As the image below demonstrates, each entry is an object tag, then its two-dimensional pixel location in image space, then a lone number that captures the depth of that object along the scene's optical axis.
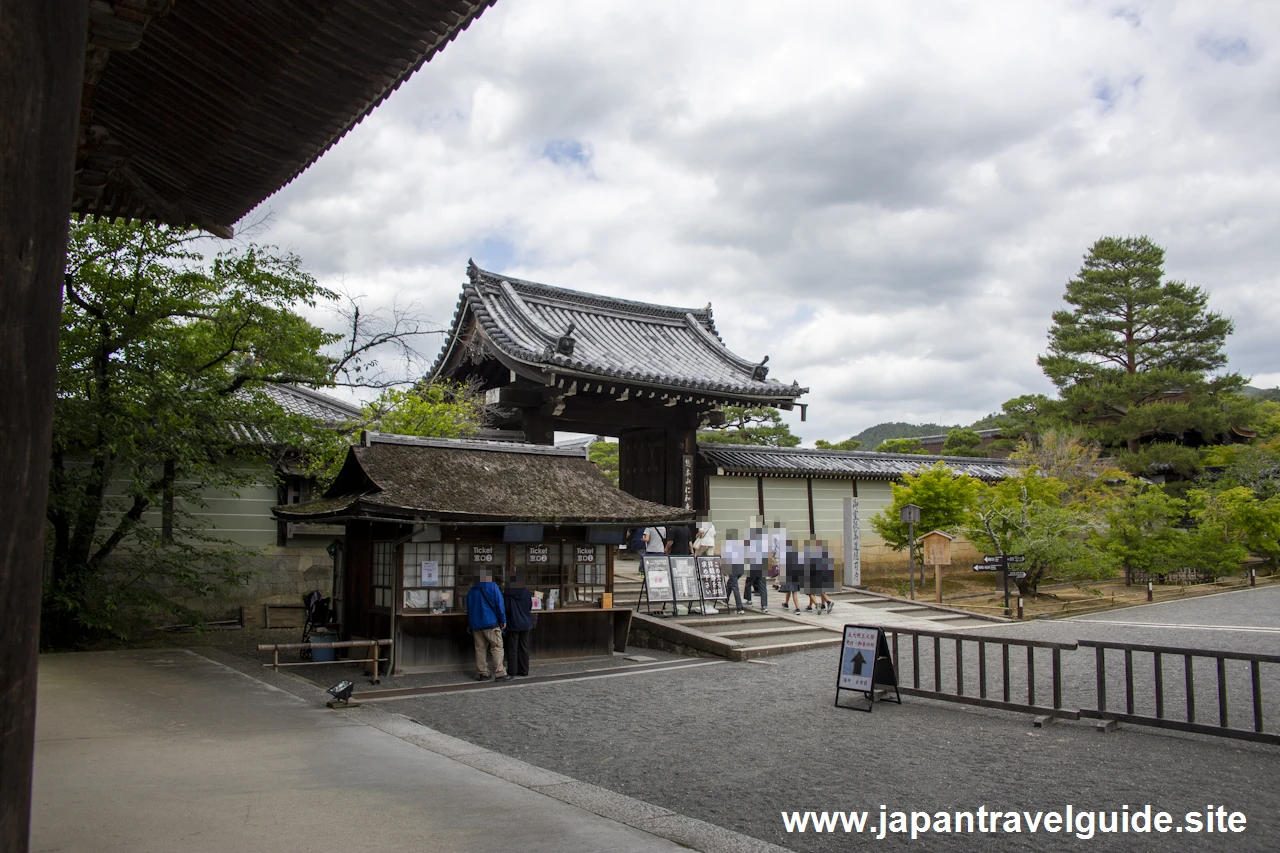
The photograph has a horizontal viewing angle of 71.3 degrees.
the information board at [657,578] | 15.91
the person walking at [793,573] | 17.28
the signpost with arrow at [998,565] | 18.86
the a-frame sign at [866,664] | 9.79
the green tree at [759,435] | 42.22
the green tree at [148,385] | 13.03
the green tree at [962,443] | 44.06
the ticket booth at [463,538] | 11.91
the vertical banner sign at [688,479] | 20.09
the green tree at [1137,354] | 32.00
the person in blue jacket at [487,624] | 11.58
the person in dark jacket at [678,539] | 18.92
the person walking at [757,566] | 17.27
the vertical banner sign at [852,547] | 21.02
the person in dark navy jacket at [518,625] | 11.95
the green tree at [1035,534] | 19.19
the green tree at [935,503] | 21.70
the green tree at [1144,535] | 21.70
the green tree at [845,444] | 48.09
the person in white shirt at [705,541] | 18.86
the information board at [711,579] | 16.56
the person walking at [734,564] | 16.81
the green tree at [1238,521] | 23.18
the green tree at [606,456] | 38.78
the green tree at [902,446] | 51.03
